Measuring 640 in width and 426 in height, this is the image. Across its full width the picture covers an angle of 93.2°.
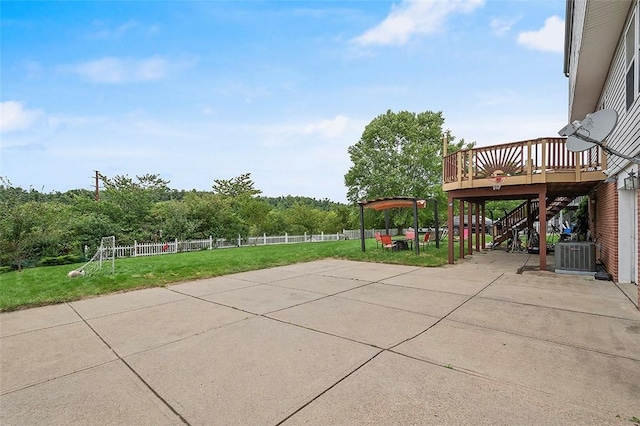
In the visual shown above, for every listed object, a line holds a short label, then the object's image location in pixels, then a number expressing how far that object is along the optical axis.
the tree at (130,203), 15.94
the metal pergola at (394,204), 11.13
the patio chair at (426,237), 12.54
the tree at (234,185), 34.91
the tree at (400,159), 23.08
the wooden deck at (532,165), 7.98
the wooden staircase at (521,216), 13.59
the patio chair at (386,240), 11.97
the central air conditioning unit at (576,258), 7.40
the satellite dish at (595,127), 3.87
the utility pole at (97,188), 25.57
